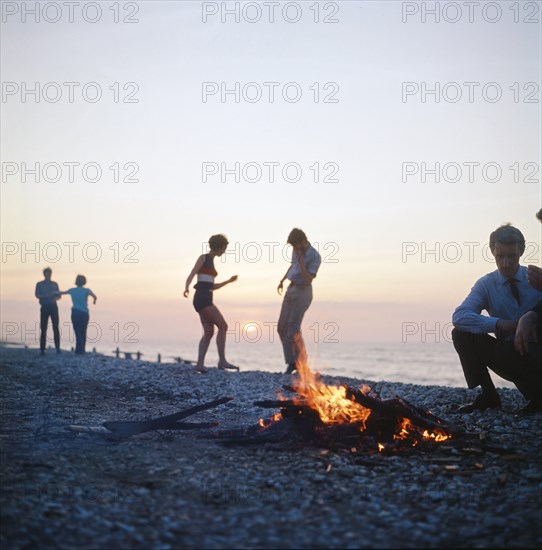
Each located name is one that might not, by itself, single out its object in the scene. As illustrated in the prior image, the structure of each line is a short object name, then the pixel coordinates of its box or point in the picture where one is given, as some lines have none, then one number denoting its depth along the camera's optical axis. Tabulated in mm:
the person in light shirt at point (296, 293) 13773
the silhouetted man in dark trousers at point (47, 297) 20172
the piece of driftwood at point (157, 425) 6586
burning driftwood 6344
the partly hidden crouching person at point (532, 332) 6598
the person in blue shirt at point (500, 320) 7117
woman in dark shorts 13750
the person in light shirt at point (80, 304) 21164
